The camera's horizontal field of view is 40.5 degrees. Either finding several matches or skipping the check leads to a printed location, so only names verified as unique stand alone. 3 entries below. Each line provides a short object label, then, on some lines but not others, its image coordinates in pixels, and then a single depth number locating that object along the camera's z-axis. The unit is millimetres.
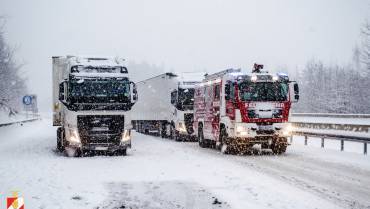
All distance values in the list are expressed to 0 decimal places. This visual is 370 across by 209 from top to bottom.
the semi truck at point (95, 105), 17047
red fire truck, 17656
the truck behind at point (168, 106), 26797
